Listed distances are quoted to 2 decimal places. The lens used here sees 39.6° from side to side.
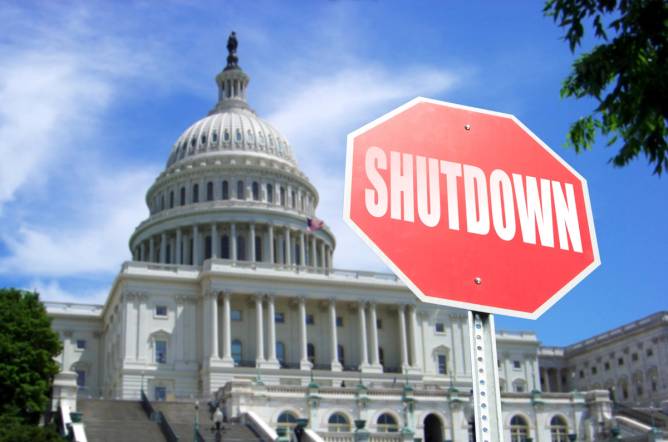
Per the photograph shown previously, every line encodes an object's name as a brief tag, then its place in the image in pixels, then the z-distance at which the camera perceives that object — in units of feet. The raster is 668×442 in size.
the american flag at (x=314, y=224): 359.95
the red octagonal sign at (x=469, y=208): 18.15
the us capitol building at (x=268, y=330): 242.17
